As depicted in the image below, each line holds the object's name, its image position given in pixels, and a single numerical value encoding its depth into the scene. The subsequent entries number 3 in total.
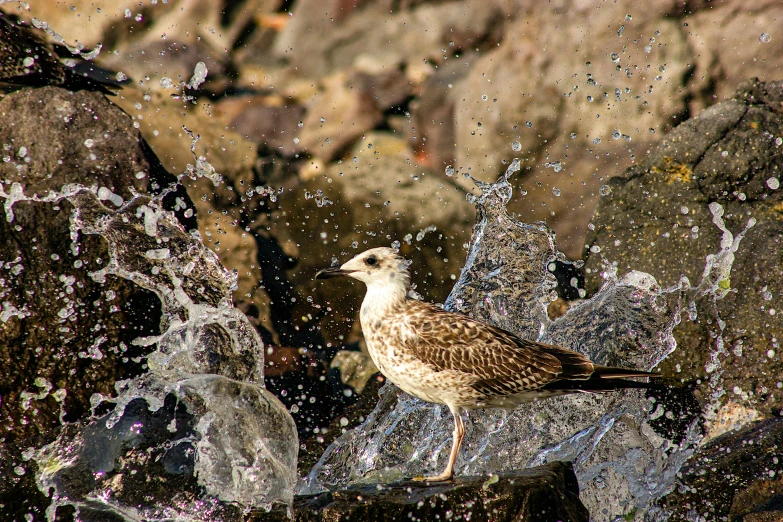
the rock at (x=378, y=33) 28.30
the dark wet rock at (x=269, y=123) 28.00
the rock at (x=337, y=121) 27.09
